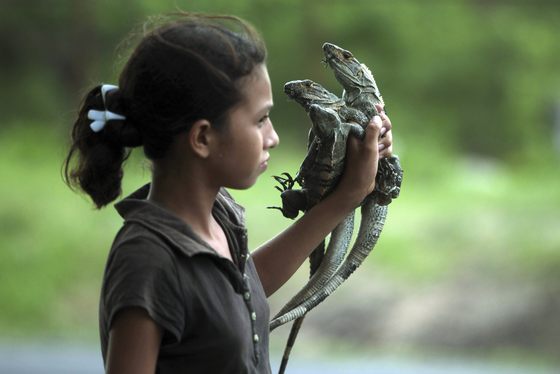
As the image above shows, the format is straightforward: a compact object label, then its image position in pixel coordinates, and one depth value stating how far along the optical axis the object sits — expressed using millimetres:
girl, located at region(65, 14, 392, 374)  7096
